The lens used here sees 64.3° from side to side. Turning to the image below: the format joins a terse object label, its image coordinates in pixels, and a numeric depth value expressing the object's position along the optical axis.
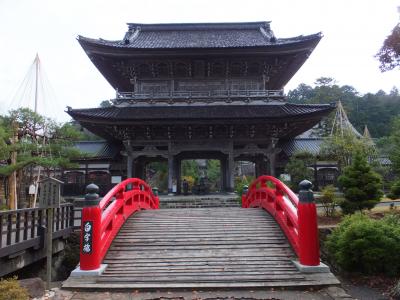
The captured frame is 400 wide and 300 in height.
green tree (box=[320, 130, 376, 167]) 19.06
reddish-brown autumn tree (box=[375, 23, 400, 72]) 6.70
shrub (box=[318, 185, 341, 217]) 12.75
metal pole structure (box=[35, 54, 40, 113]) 18.07
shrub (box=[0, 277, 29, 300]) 4.74
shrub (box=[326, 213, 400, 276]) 6.72
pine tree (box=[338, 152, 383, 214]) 11.54
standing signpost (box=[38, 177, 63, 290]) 6.93
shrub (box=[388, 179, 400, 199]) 11.96
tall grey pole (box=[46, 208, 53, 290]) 6.13
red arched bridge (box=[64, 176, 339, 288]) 6.12
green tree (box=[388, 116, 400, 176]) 13.45
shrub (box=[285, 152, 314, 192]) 17.45
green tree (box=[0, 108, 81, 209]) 13.52
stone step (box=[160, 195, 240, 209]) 16.28
